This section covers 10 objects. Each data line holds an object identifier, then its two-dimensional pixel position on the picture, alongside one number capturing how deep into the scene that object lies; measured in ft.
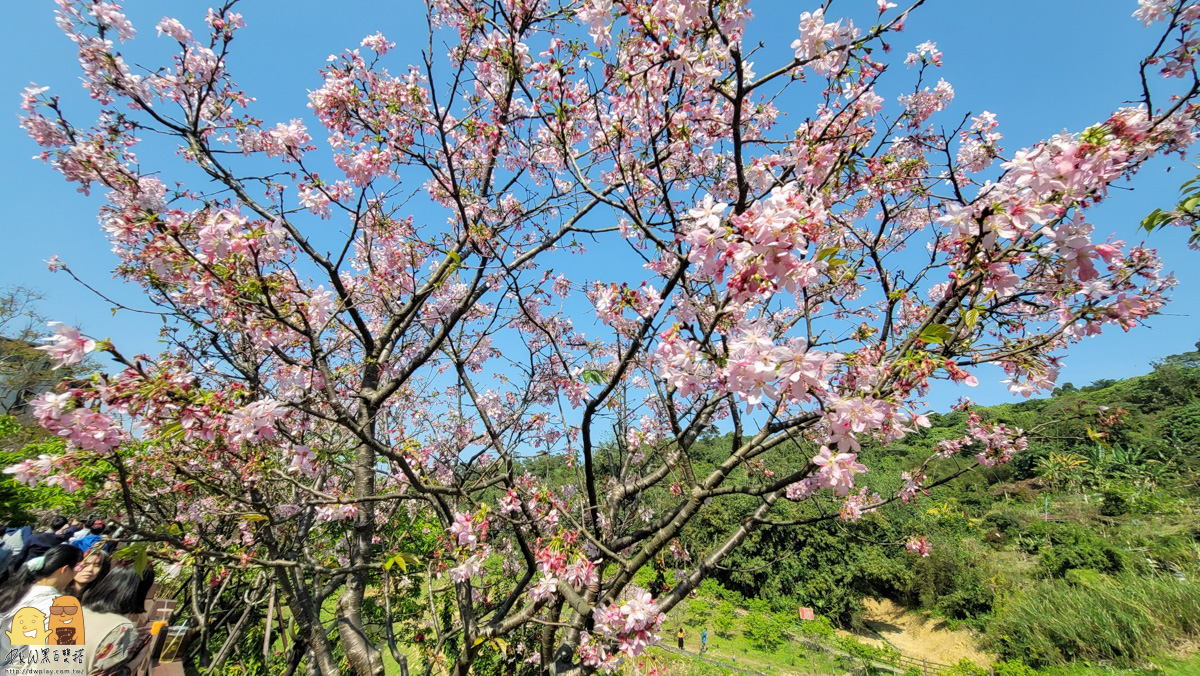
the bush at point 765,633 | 49.91
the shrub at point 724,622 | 52.60
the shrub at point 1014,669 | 33.57
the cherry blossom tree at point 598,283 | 4.63
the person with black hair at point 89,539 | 10.72
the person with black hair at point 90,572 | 8.29
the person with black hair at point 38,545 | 8.62
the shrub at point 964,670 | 33.14
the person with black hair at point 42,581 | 7.50
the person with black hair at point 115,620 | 8.35
